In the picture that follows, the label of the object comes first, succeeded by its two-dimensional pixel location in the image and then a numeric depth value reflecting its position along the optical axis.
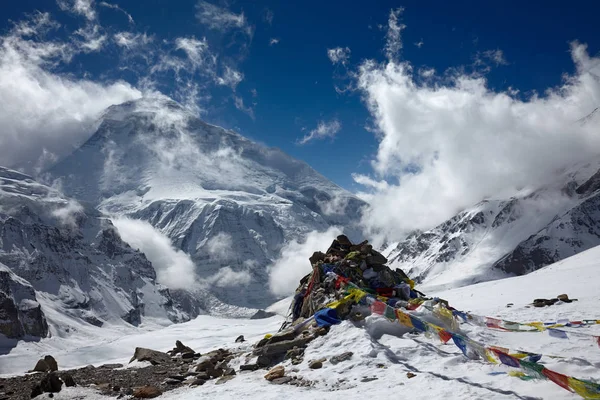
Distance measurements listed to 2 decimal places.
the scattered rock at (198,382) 16.19
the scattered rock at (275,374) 14.10
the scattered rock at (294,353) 15.99
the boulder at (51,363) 24.78
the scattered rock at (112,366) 24.58
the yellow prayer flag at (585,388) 8.75
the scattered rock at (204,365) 18.73
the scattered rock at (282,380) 13.48
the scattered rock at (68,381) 17.60
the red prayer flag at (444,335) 13.45
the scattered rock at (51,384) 16.59
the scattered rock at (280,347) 16.72
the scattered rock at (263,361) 16.31
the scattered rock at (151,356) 23.48
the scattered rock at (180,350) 26.39
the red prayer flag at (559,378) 9.21
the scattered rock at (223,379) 15.32
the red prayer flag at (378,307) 17.15
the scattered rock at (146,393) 15.23
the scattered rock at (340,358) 14.11
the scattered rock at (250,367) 16.42
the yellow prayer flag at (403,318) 15.70
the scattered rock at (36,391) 16.33
